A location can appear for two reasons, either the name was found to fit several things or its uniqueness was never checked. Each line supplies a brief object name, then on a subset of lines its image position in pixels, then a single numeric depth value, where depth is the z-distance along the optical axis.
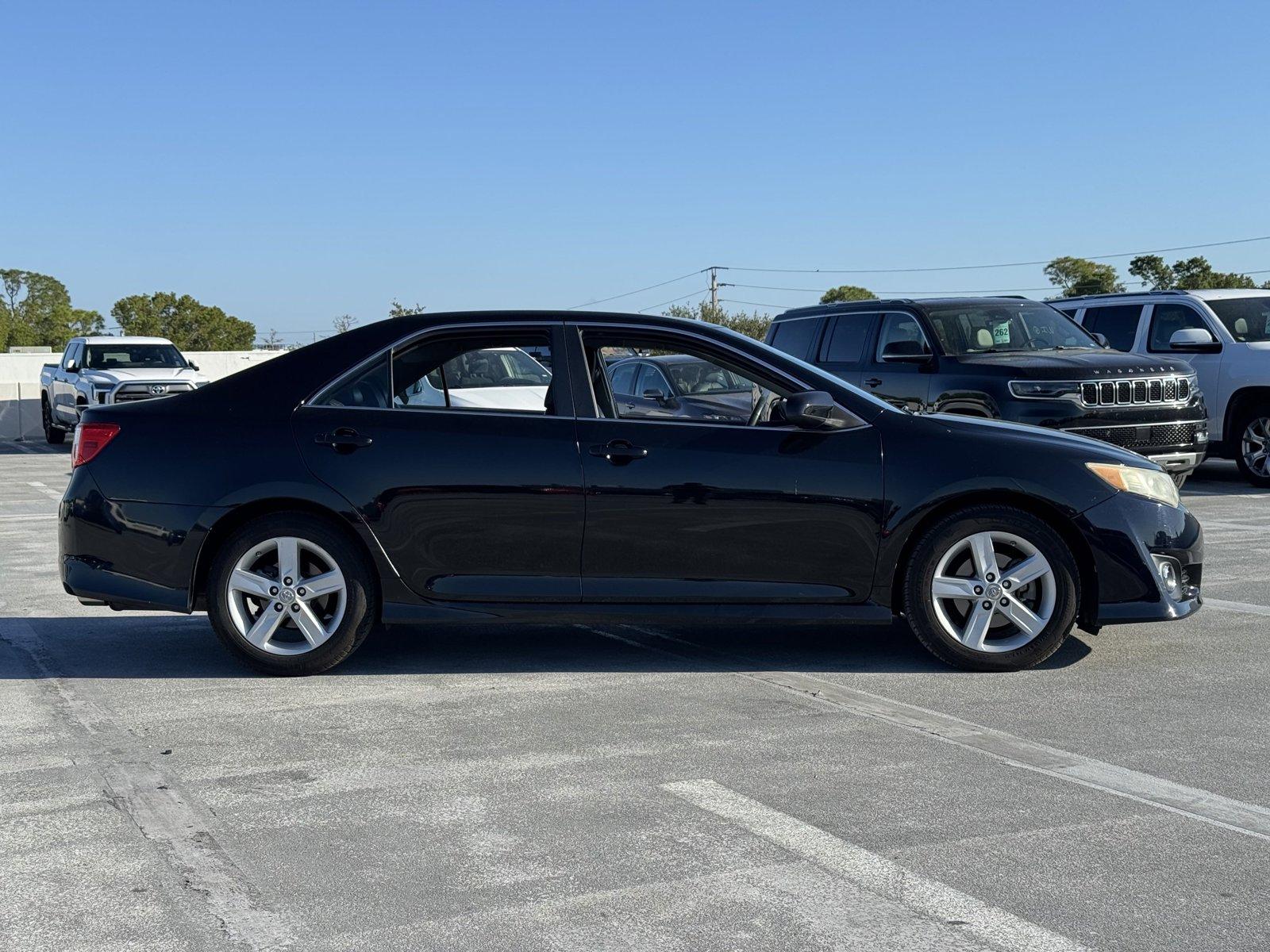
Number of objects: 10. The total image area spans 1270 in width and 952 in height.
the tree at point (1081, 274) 98.09
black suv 13.19
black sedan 6.53
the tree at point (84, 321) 141.75
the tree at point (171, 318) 107.31
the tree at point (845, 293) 95.25
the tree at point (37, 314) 144.12
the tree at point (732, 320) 71.81
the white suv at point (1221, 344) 15.39
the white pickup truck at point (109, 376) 24.52
